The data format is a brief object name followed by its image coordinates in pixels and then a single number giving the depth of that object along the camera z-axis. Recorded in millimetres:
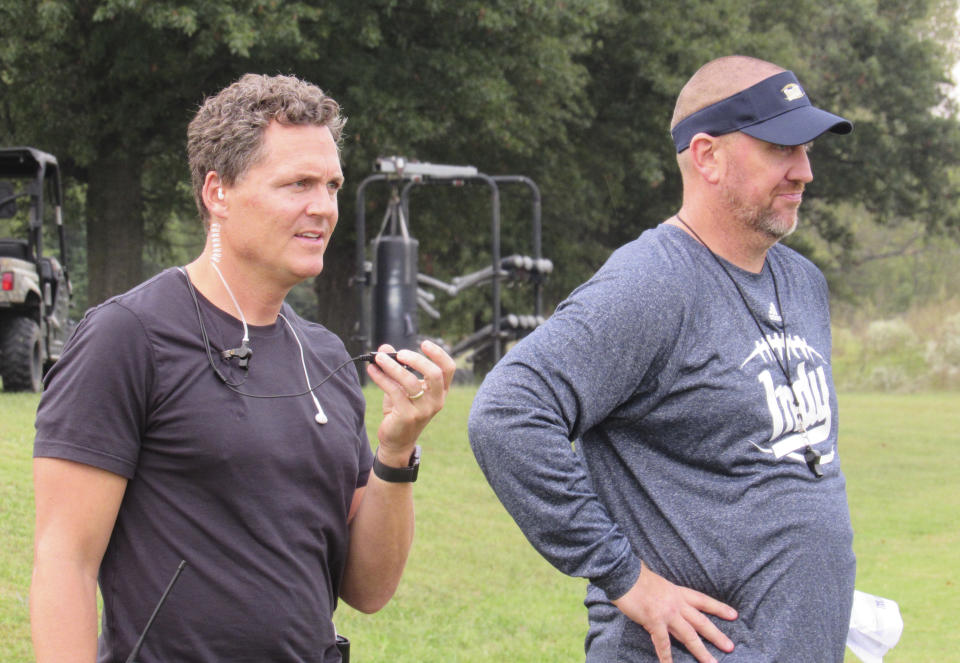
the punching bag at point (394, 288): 15047
